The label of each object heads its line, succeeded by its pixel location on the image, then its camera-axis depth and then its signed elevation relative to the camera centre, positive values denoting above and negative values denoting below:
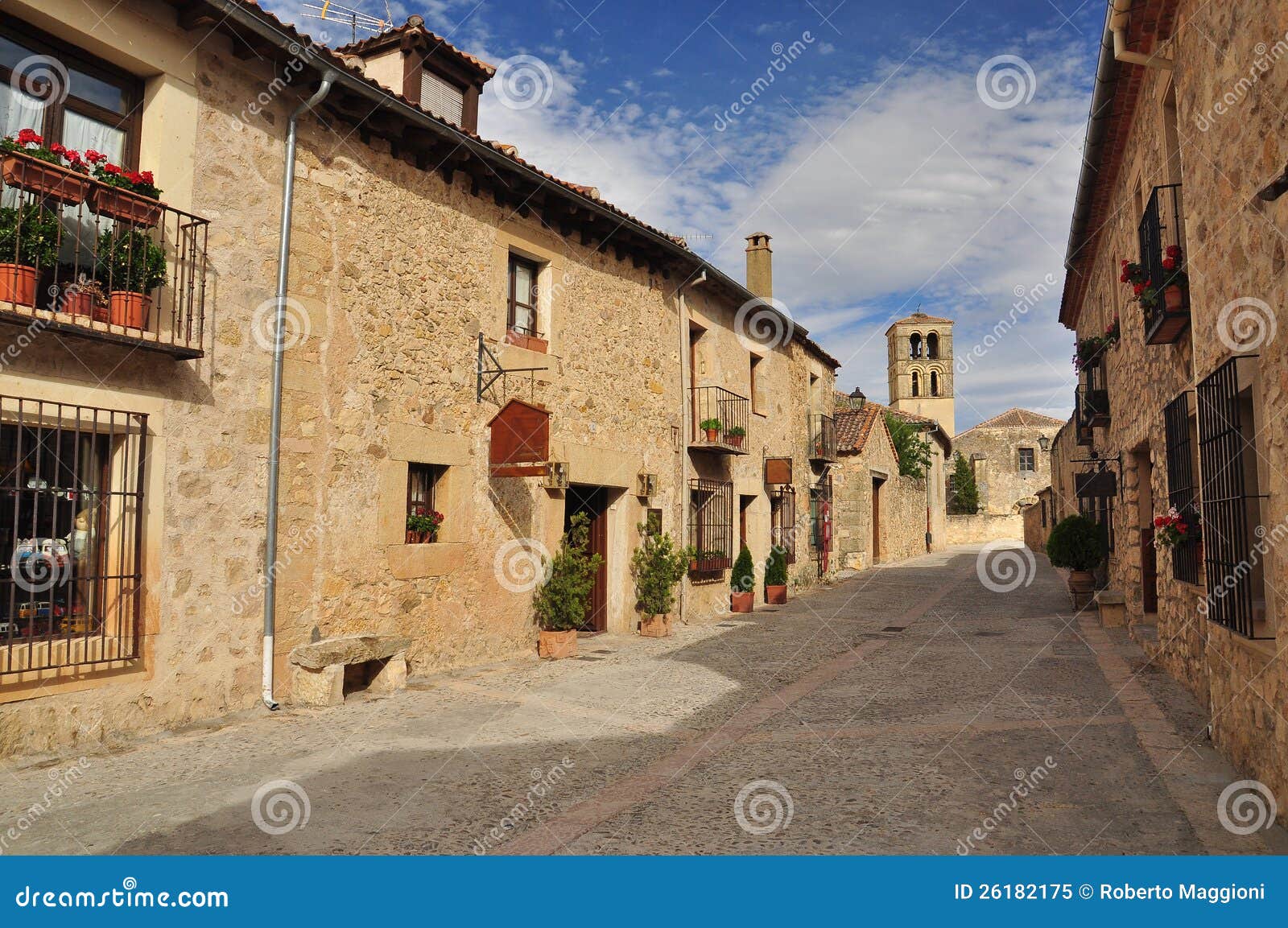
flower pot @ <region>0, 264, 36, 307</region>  5.27 +1.33
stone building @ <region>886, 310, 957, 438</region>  49.41 +7.81
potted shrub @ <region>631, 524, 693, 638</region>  11.77 -0.99
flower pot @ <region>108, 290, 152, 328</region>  5.80 +1.31
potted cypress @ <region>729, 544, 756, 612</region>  14.88 -1.33
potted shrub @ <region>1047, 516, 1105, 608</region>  13.16 -0.66
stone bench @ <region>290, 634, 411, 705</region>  7.04 -1.33
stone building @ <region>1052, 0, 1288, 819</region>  4.23 +1.15
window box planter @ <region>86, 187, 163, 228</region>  5.74 +2.00
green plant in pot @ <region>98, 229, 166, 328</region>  5.80 +1.56
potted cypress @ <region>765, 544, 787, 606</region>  16.36 -1.31
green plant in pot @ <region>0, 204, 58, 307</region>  5.27 +1.56
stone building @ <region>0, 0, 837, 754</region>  5.77 +1.03
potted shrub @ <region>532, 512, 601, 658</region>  9.78 -1.07
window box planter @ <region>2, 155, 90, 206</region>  5.34 +2.03
